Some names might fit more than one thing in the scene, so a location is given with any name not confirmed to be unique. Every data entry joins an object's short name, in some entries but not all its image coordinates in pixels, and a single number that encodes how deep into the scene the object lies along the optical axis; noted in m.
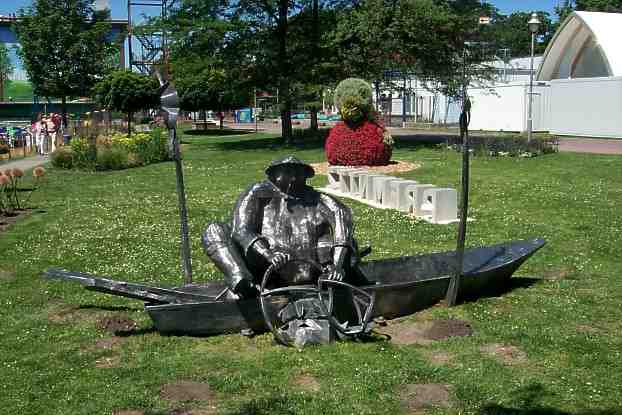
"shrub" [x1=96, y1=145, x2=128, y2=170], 21.03
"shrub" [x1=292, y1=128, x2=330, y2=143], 31.01
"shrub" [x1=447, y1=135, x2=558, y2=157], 21.28
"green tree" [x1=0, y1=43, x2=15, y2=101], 54.36
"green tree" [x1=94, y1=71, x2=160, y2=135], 32.88
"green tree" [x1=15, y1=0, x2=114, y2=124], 34.84
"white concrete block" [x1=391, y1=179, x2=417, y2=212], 12.66
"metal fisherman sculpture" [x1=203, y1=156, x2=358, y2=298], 5.77
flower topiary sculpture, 18.09
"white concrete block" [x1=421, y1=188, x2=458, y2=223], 11.41
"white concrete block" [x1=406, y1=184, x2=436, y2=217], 12.11
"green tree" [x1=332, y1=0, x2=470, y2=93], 24.56
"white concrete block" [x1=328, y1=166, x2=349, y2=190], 16.32
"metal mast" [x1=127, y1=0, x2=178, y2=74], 27.97
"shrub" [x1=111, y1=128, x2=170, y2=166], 22.22
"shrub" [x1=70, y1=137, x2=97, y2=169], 20.86
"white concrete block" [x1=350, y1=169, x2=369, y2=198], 14.84
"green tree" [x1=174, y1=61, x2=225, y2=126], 40.09
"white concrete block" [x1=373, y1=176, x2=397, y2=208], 13.30
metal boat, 5.66
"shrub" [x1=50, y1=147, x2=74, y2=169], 21.11
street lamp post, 22.62
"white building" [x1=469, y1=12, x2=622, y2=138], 31.09
